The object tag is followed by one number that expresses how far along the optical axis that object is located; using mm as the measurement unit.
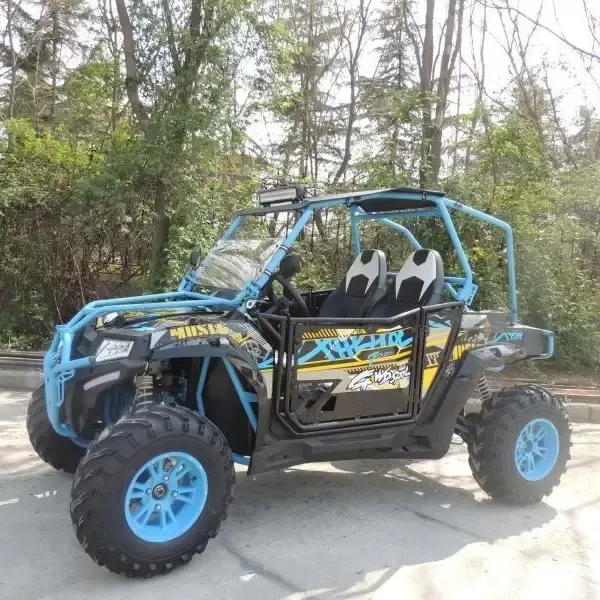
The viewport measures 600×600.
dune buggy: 3230
